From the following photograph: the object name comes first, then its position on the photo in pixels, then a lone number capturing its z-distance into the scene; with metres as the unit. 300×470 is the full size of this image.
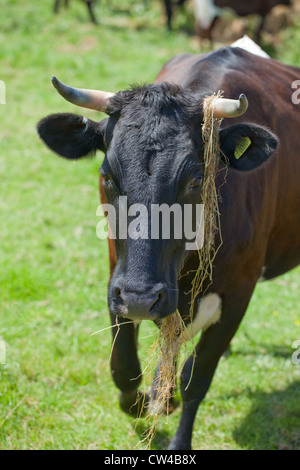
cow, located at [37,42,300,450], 3.04
